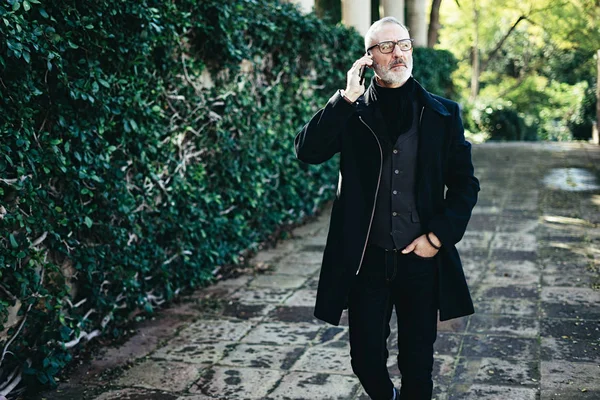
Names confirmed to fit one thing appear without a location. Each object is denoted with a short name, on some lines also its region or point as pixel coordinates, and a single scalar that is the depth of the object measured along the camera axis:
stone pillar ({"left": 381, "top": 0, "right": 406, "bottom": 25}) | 13.95
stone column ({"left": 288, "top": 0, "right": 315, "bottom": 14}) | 10.22
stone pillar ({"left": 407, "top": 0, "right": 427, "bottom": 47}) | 16.69
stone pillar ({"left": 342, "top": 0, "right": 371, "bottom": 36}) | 12.17
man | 3.16
